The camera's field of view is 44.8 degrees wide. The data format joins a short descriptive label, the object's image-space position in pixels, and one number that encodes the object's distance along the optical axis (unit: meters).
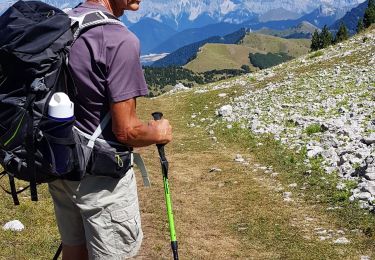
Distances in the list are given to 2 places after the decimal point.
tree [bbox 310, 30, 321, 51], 106.04
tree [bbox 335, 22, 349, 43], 95.50
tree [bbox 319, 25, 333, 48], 102.44
